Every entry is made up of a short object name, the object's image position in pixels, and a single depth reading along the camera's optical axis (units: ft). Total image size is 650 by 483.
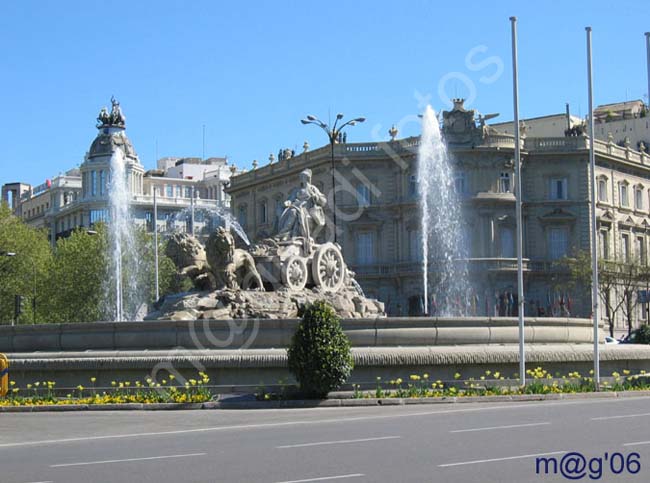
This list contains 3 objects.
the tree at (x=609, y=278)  223.30
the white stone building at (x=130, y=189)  329.52
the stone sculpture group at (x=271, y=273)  81.76
